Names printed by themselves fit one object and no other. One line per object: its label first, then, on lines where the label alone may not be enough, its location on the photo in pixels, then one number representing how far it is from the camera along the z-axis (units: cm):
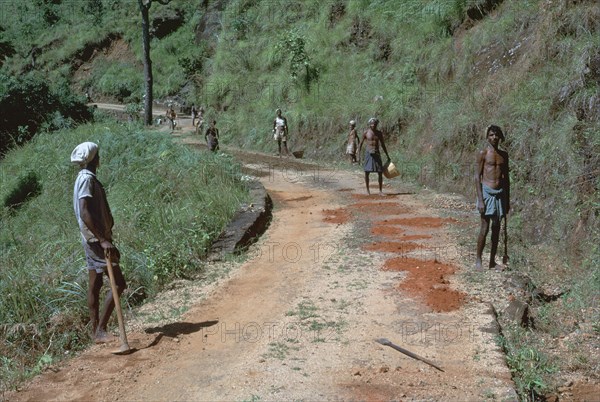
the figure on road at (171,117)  3031
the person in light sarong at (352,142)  1769
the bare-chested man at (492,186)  782
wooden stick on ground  531
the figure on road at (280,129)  2111
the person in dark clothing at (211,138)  1738
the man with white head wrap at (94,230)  576
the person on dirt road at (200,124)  2861
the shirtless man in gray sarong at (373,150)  1321
